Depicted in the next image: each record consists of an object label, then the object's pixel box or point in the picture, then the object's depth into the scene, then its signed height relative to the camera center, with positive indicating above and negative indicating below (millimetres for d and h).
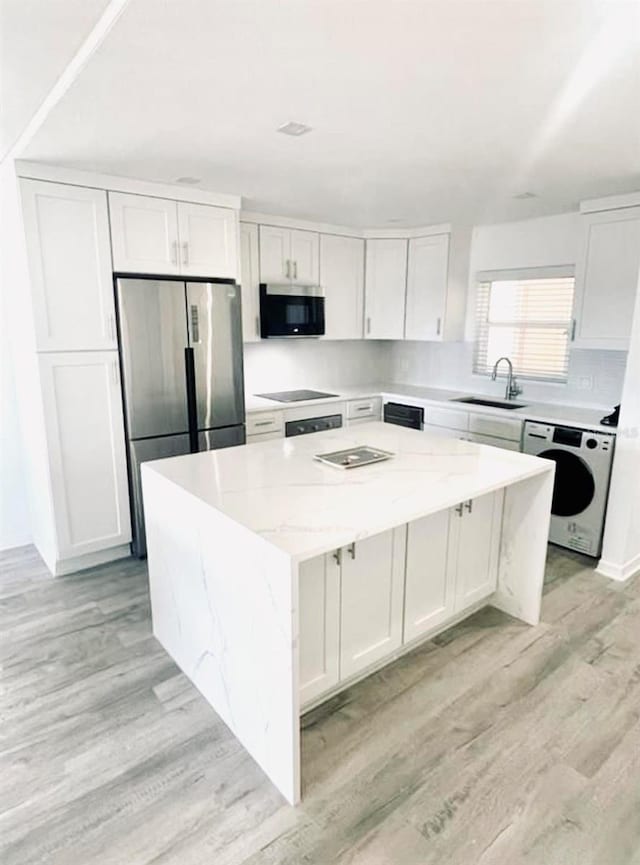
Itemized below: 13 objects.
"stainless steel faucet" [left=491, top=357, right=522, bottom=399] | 4312 -489
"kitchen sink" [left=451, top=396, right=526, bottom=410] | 4180 -601
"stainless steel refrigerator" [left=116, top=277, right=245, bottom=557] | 3141 -250
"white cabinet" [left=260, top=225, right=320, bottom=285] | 4051 +586
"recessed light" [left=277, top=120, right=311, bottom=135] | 2135 +838
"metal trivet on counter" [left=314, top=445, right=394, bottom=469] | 2402 -618
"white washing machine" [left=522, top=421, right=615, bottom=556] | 3238 -950
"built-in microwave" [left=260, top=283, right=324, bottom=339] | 4051 +144
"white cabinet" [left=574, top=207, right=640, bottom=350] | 3322 +350
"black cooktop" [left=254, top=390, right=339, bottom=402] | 4301 -572
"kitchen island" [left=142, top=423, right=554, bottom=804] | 1682 -940
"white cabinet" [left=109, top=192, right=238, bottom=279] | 3033 +563
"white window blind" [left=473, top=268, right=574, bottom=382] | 4016 +73
